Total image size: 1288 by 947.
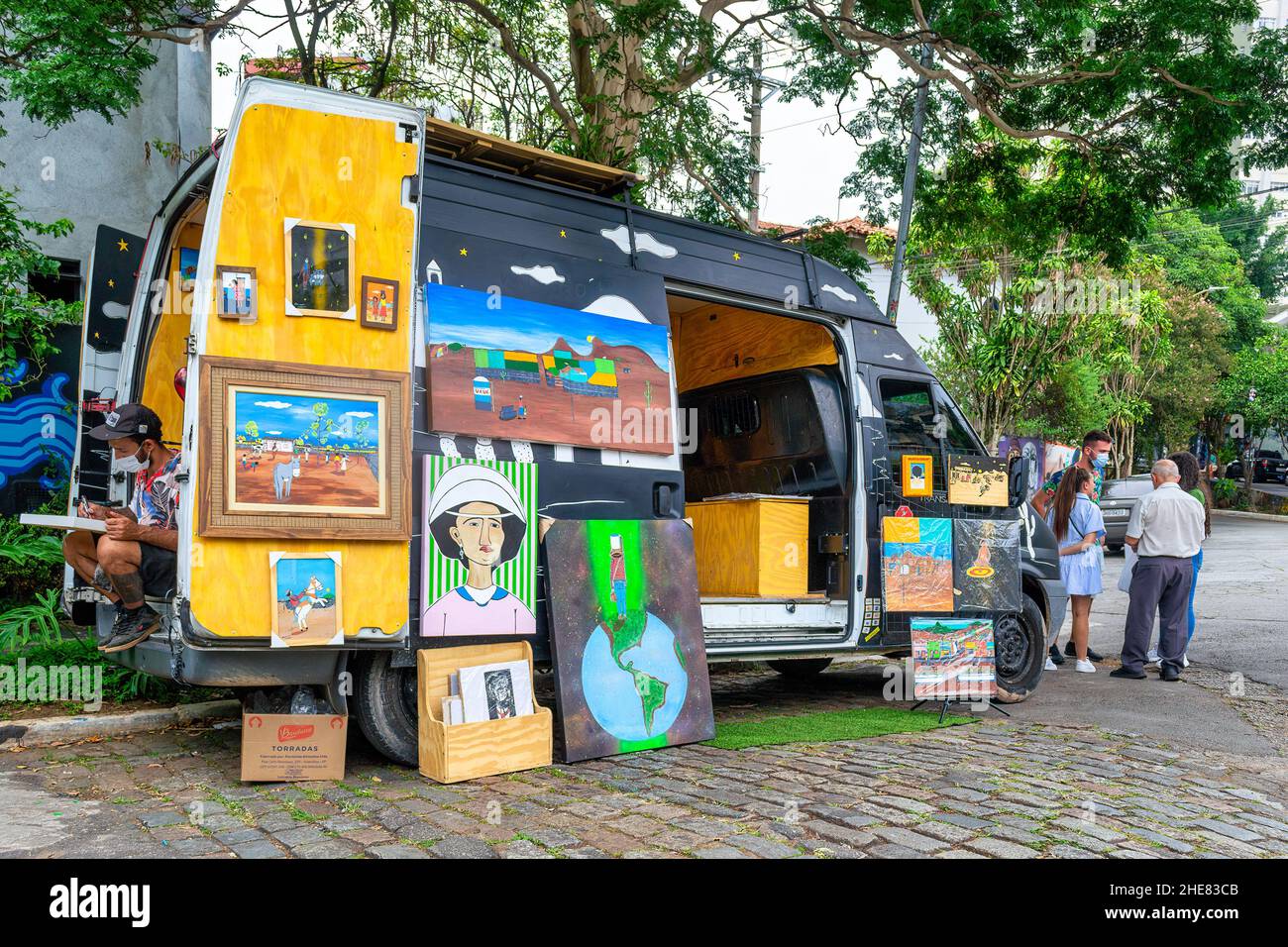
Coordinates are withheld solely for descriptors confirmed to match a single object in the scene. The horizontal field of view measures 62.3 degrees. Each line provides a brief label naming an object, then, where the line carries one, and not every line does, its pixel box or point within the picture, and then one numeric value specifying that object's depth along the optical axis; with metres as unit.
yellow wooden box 6.85
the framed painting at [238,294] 4.46
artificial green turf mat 5.91
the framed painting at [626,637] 5.21
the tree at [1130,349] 22.48
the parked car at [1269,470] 43.66
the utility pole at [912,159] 10.46
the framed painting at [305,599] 4.44
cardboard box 4.55
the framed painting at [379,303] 4.75
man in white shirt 8.37
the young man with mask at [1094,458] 9.08
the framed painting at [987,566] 7.08
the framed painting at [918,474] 6.96
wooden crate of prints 4.71
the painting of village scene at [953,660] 6.47
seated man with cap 4.87
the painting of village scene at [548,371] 4.97
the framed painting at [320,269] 4.62
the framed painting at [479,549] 4.86
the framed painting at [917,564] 6.84
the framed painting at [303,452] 4.36
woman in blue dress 8.87
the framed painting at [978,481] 7.15
